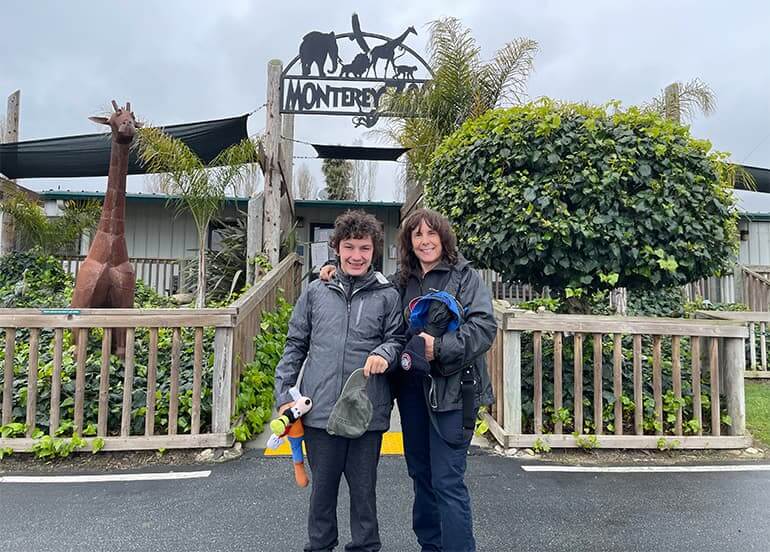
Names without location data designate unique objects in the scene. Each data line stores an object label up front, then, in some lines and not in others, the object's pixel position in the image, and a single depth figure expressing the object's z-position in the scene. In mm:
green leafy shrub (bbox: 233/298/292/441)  3607
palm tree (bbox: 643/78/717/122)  5645
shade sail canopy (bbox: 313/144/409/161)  8172
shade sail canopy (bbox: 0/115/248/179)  7062
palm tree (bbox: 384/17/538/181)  6176
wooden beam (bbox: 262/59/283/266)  6398
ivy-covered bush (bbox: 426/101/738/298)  3416
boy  1801
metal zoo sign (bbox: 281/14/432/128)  6910
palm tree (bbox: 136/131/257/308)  5551
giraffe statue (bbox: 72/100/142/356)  3991
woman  1778
